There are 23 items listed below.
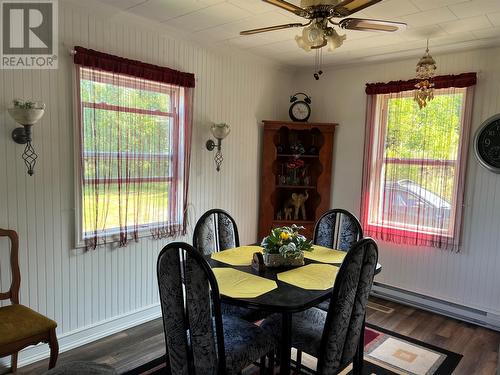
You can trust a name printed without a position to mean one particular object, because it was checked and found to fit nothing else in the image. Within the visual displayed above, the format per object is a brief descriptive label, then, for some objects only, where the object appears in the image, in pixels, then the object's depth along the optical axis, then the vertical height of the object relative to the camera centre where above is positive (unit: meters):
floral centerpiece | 2.29 -0.58
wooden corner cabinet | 4.13 -0.20
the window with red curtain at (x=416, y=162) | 3.40 -0.02
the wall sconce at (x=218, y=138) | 3.48 +0.15
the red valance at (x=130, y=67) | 2.61 +0.64
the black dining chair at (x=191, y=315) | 1.58 -0.72
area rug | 2.56 -1.46
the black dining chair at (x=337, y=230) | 2.87 -0.57
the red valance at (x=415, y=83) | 3.27 +0.73
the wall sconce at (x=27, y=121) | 2.25 +0.16
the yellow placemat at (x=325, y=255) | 2.52 -0.69
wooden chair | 1.98 -0.99
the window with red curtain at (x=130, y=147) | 2.71 +0.03
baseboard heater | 3.30 -1.39
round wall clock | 3.15 +0.16
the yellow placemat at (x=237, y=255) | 2.39 -0.69
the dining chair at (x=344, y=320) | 1.81 -0.83
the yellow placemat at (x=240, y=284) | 1.86 -0.69
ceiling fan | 1.74 +0.70
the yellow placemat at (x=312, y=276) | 2.03 -0.69
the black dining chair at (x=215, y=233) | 2.70 -0.59
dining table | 1.77 -0.69
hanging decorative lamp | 2.92 +0.63
